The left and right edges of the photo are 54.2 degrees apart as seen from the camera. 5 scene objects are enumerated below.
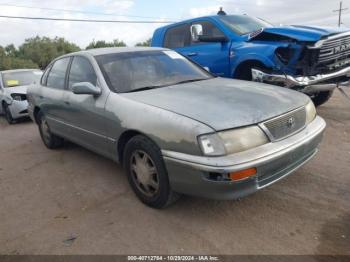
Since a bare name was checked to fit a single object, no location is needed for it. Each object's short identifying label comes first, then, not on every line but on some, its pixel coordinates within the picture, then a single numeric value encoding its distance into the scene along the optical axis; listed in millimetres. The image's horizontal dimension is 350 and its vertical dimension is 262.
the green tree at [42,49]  66062
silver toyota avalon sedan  2766
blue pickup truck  5316
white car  8812
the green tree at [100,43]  62844
